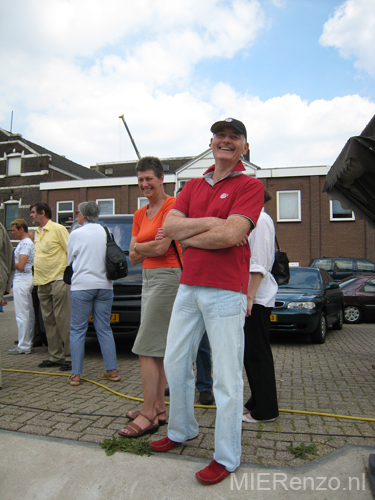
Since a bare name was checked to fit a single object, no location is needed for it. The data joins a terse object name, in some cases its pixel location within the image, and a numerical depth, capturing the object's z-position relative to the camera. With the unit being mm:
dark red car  11625
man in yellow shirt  5539
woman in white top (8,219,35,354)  6304
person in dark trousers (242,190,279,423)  3389
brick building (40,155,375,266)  24750
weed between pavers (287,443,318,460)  2728
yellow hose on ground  3387
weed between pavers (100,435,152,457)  2759
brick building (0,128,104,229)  32969
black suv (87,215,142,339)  5836
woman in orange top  3213
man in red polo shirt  2418
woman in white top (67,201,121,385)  4523
